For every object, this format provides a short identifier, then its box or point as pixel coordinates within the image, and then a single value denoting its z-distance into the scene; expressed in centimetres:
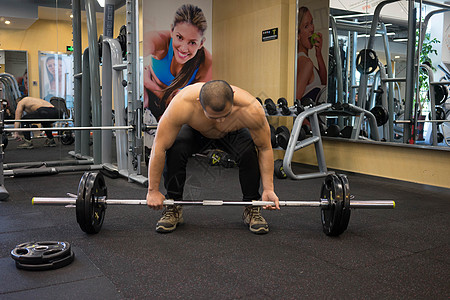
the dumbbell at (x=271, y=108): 388
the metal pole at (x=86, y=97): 425
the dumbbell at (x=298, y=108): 360
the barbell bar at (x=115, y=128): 322
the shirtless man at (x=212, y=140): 176
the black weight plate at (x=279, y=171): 361
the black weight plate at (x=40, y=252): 153
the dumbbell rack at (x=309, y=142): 339
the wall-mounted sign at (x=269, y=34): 447
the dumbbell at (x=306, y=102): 405
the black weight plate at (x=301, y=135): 371
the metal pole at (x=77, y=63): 423
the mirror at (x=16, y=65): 340
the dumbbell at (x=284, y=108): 374
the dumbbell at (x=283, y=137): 377
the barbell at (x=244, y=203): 186
